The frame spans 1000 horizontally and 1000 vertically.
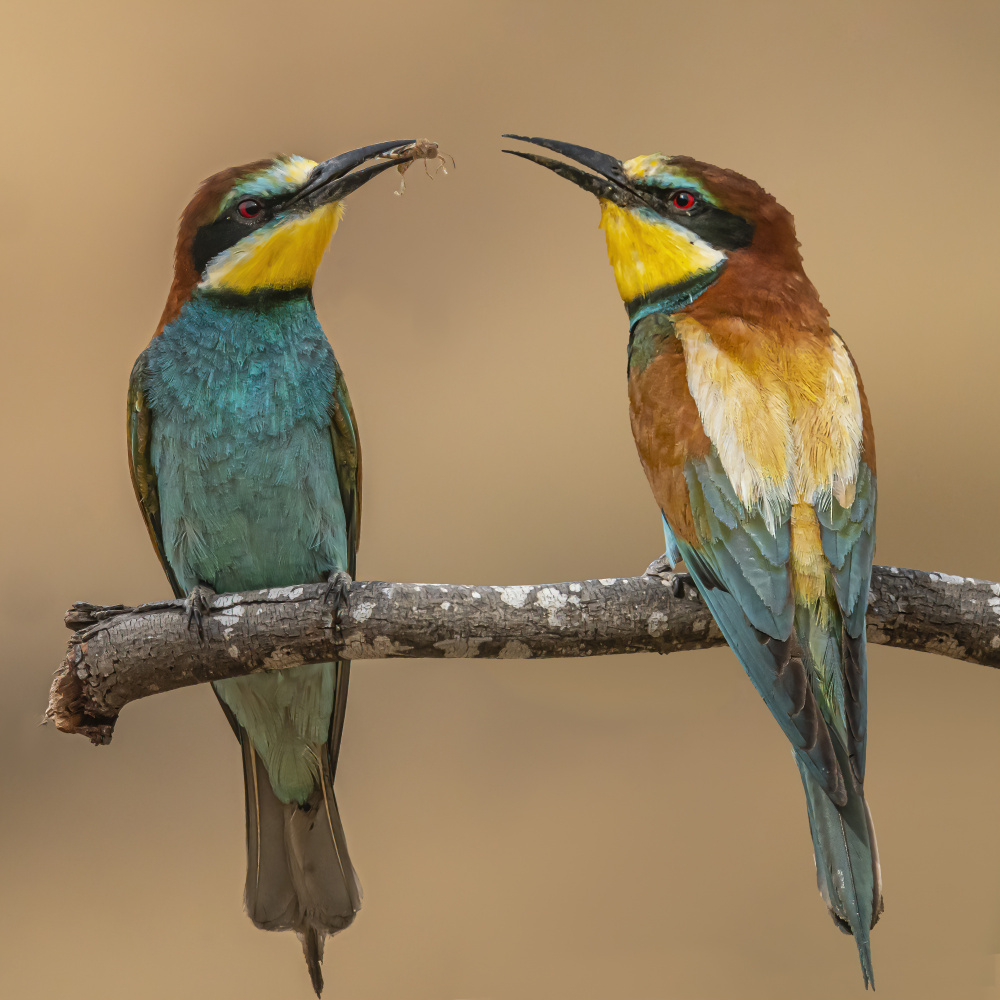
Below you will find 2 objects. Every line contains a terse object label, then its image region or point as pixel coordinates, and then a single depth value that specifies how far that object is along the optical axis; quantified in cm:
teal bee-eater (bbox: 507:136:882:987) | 769
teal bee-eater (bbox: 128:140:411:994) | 779
